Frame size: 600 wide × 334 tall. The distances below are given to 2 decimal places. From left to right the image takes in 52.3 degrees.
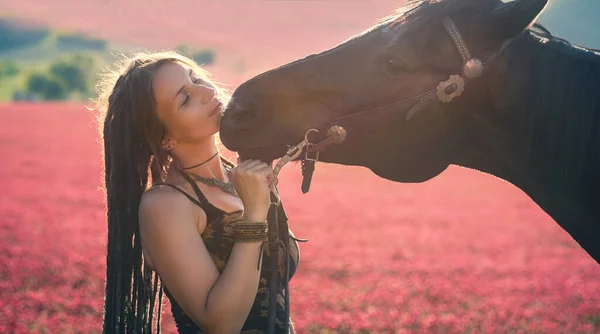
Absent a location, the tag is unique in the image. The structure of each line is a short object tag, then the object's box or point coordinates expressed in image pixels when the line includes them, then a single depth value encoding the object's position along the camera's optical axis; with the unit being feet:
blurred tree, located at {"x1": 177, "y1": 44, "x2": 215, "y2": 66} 237.33
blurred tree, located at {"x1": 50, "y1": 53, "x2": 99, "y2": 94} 228.84
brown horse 7.34
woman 7.24
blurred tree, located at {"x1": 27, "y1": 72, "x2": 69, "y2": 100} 223.51
